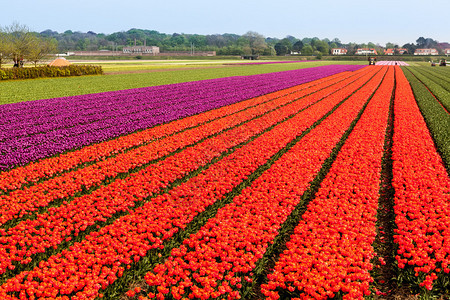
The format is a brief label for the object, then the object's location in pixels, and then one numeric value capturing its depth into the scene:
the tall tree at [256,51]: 180.88
